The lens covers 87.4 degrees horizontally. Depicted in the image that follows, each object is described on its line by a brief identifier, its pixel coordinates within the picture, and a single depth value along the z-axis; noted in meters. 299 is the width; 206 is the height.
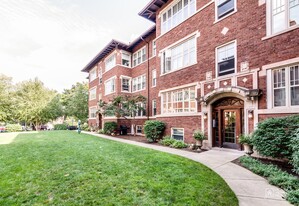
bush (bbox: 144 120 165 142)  12.36
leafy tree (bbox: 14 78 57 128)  31.34
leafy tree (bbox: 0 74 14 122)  30.73
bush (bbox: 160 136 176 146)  10.84
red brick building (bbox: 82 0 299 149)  7.06
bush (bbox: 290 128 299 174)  4.06
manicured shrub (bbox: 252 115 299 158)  5.77
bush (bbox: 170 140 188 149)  10.06
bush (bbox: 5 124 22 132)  26.86
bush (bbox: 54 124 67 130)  32.72
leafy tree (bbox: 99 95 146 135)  15.89
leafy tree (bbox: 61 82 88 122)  30.77
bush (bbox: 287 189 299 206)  3.30
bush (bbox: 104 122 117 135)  17.73
